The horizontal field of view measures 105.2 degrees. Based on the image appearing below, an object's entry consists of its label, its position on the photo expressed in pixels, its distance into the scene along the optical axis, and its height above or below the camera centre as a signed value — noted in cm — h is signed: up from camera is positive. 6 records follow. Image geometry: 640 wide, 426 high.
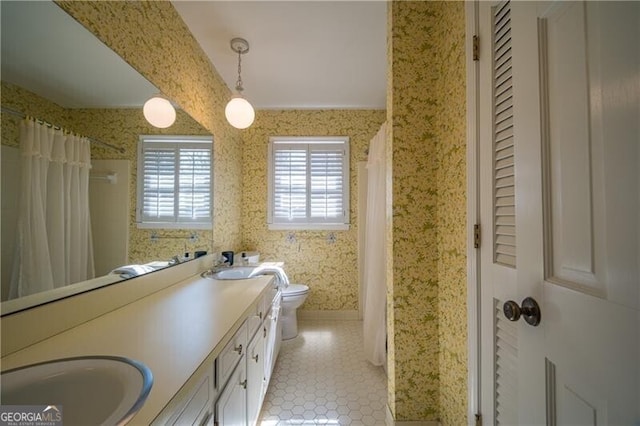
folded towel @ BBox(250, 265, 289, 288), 186 -40
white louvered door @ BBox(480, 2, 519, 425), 84 +1
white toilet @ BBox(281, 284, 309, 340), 241 -86
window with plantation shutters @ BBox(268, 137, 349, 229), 305 +49
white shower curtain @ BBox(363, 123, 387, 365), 202 -45
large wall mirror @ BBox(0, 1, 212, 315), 76 +41
